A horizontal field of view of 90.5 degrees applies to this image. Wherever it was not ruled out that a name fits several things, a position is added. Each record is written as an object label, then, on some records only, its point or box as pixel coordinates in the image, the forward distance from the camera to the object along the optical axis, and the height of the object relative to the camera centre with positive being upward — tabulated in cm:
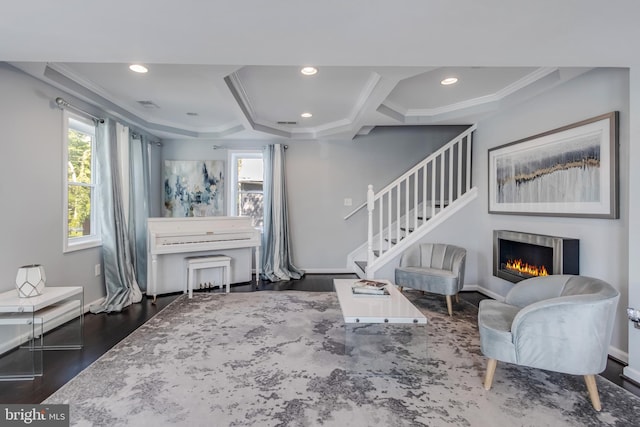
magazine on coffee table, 276 -66
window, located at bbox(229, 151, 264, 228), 548 +50
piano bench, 403 -66
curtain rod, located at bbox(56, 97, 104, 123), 295 +106
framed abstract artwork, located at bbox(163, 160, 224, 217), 523 +44
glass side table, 220 -94
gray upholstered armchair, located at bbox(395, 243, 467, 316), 338 -65
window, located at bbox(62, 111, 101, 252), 320 +32
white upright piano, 399 -41
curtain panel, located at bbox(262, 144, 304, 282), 513 -5
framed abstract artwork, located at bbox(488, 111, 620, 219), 248 +39
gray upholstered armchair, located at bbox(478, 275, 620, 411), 180 -73
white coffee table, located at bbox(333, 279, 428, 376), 221 -105
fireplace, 274 -42
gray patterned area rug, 172 -109
